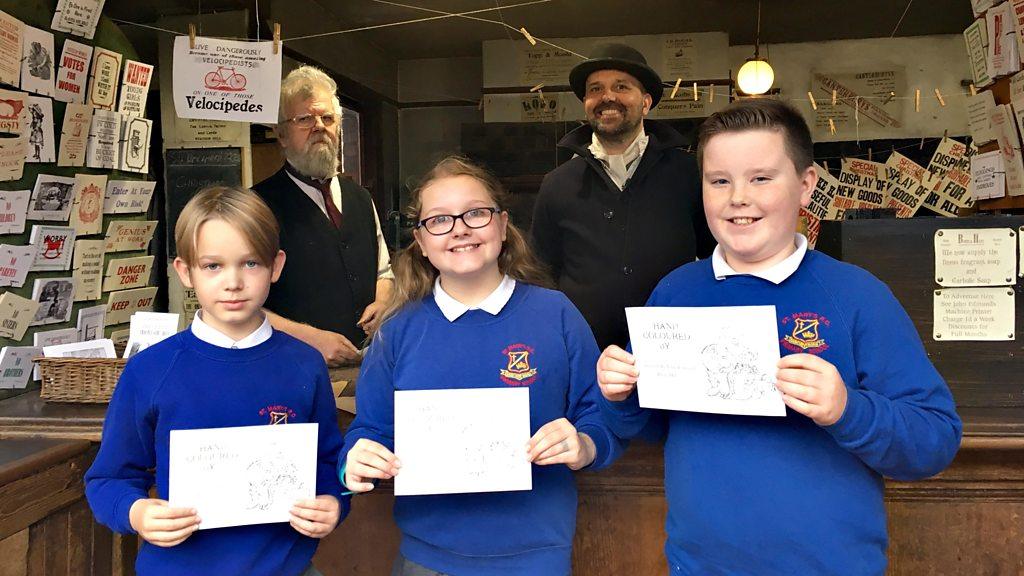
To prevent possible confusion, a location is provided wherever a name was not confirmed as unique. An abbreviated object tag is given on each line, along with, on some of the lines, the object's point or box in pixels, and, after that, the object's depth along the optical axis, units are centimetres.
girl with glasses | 142
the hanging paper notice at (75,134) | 312
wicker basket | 197
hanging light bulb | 555
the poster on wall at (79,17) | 302
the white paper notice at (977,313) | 176
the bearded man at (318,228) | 247
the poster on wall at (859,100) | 718
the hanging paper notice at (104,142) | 331
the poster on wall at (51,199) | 297
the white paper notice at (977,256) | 176
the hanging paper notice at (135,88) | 349
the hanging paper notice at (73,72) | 307
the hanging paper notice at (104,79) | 328
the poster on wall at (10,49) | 268
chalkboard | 463
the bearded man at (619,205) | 238
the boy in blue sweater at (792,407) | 117
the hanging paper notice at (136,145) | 354
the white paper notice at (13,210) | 278
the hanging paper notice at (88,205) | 326
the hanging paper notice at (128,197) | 352
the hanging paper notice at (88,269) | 329
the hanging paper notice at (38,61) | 282
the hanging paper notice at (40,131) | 288
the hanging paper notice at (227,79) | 261
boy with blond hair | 138
